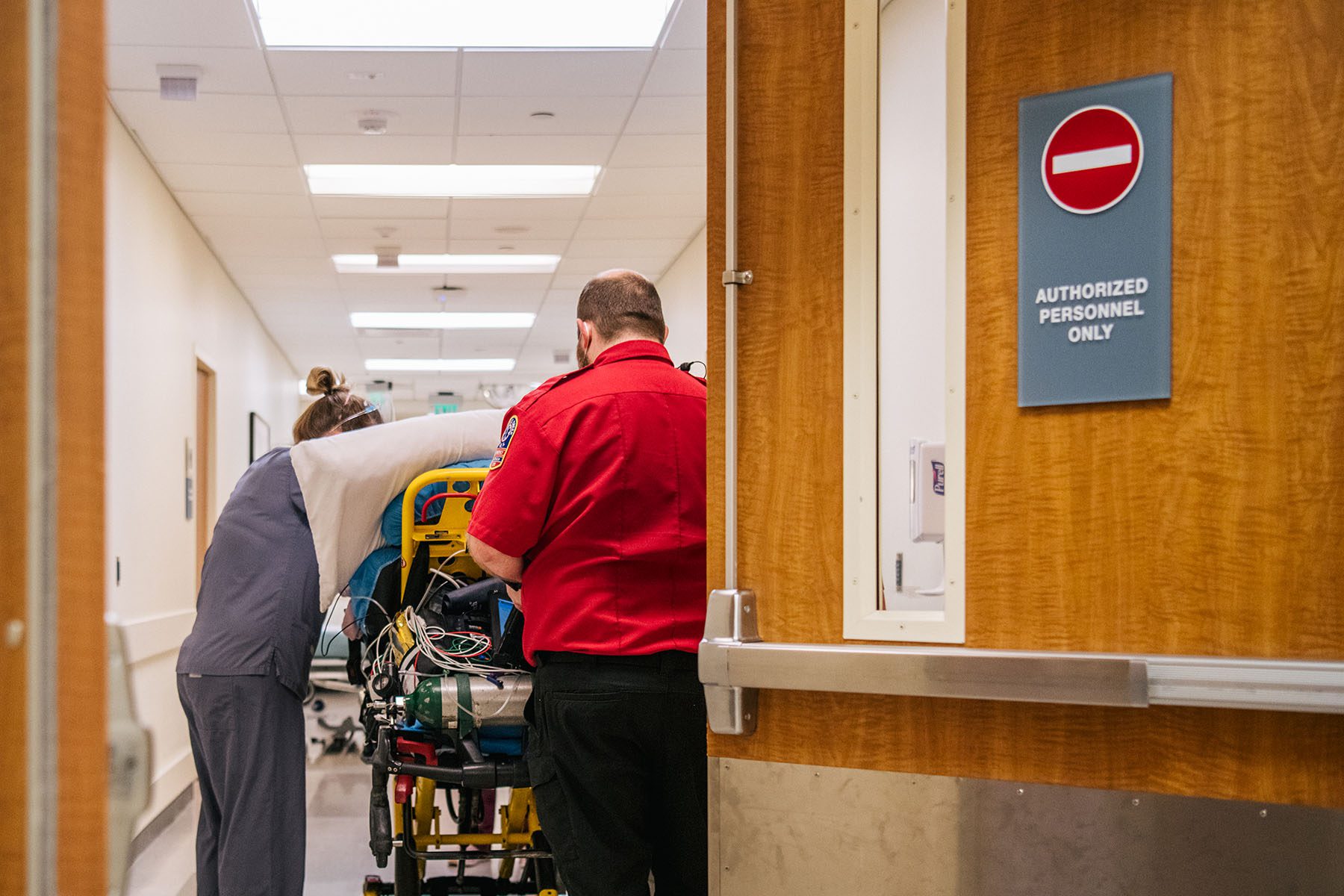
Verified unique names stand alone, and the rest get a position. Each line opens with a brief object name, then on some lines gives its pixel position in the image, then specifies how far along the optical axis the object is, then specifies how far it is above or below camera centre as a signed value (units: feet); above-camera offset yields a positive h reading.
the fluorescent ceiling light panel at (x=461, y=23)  14.74 +5.07
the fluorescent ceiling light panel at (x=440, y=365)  43.37 +2.75
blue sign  5.95 +0.98
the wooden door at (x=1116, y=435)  5.64 +0.04
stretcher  9.55 -1.99
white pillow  10.46 -0.28
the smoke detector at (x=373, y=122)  18.02 +4.69
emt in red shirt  7.84 -1.06
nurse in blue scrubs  10.14 -1.99
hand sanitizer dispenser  7.83 -0.30
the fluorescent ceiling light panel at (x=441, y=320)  34.81 +3.48
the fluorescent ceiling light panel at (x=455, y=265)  27.89 +4.04
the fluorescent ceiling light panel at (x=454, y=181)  21.39 +4.56
